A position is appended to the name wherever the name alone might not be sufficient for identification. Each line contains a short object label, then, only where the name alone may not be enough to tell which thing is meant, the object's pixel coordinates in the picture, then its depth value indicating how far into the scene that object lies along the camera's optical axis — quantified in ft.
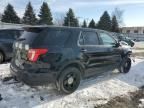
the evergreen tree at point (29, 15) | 79.23
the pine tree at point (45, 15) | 81.17
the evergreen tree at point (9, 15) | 74.64
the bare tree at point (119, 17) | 131.87
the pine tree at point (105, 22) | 96.51
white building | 150.73
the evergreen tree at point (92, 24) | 99.84
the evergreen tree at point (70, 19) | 89.99
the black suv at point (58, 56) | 8.24
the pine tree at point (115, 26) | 100.52
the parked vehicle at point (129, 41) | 47.40
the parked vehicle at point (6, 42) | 16.03
